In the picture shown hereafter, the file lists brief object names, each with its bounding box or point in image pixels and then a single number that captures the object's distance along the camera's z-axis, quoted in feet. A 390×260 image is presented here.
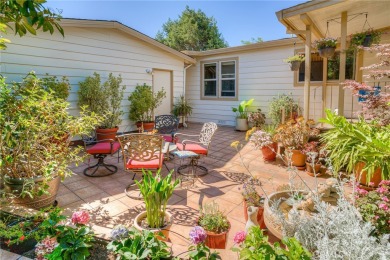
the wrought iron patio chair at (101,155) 13.73
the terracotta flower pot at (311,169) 14.29
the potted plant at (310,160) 14.37
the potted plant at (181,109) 31.50
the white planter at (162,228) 6.73
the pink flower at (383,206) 6.57
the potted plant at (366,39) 15.76
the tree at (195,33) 75.87
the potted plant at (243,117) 28.71
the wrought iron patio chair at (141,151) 10.98
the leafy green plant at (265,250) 4.11
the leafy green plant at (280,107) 25.48
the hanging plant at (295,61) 20.12
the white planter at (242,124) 28.71
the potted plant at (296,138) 15.29
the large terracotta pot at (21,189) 8.29
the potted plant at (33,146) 8.14
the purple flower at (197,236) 5.16
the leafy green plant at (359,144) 10.44
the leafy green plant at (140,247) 4.56
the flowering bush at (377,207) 6.40
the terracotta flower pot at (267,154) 16.61
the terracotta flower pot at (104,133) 21.39
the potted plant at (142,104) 25.54
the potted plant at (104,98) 21.03
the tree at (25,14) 4.53
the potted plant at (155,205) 6.83
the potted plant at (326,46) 16.10
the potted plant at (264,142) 15.98
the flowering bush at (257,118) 27.89
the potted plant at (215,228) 7.07
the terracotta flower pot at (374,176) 11.57
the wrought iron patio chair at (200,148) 14.19
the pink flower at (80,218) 5.87
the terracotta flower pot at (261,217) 8.05
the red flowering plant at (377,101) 12.51
